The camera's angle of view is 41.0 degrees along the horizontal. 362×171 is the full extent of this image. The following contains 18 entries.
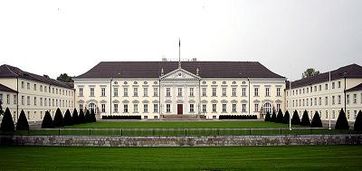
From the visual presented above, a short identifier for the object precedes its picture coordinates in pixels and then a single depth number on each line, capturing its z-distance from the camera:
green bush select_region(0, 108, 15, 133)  36.03
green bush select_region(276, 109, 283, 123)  57.25
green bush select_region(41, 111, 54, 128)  43.22
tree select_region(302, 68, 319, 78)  109.88
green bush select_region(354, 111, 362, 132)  35.56
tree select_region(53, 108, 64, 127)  46.65
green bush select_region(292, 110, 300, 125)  51.25
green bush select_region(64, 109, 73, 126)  49.97
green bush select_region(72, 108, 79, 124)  53.16
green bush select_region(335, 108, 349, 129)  39.09
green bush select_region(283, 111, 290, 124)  53.89
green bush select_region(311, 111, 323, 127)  44.66
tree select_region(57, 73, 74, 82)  113.36
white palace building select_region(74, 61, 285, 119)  74.81
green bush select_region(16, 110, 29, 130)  38.78
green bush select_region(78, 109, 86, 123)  55.79
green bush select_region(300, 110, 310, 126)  48.47
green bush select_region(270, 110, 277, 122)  60.26
